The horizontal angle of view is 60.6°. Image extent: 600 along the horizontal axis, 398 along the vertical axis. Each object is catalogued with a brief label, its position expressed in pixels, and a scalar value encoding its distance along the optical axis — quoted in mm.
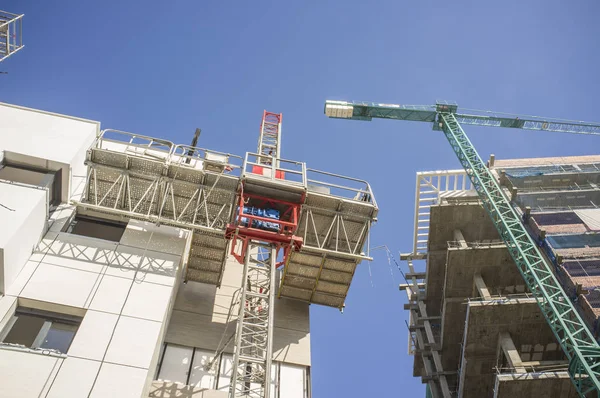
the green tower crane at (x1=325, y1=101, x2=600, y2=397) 25016
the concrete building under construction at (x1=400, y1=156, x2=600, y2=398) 27250
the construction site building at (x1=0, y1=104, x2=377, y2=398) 16219
